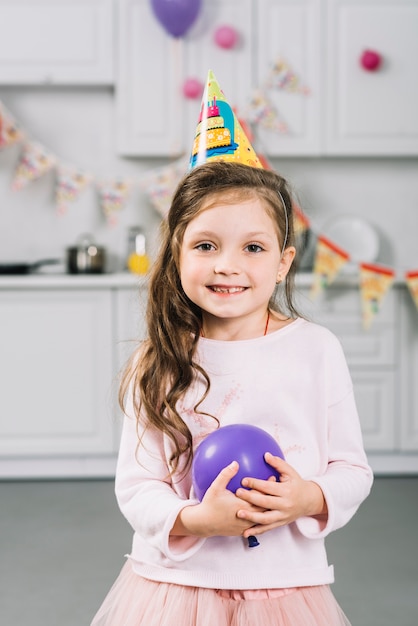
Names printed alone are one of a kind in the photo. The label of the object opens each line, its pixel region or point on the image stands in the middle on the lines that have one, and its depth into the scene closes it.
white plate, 4.23
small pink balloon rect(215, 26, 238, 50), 3.81
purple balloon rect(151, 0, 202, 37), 3.71
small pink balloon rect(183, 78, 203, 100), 3.82
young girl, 1.14
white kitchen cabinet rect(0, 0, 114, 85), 3.84
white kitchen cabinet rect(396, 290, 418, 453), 3.72
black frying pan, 3.74
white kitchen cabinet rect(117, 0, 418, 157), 3.87
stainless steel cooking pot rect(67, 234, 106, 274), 3.90
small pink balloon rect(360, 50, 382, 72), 3.84
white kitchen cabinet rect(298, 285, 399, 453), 3.67
